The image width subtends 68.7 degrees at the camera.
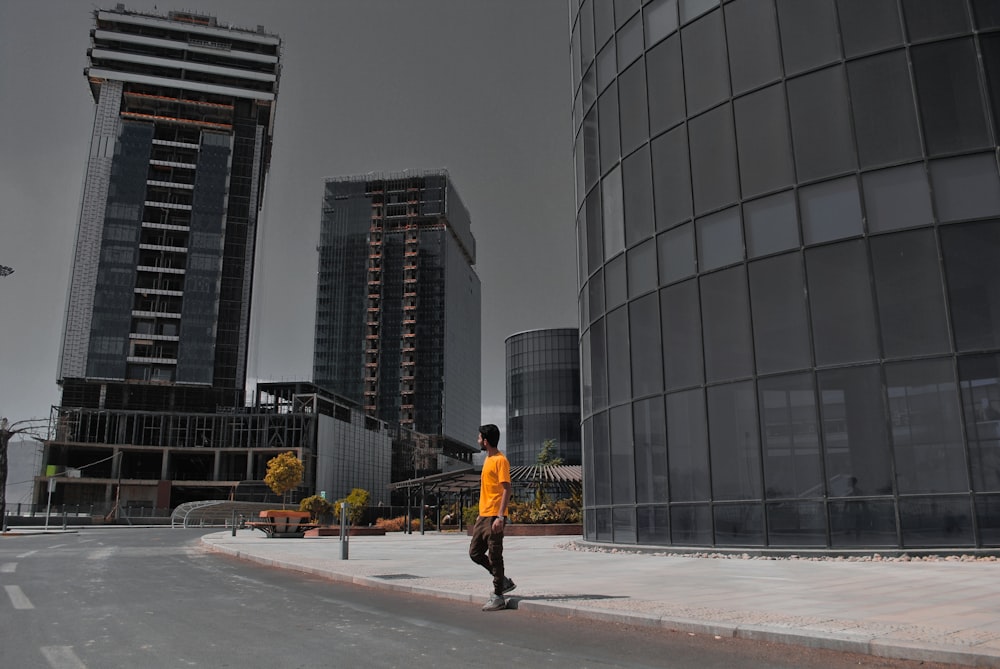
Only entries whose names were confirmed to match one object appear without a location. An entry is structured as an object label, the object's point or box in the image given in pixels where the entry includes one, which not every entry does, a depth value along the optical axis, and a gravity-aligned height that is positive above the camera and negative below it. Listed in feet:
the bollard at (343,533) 55.57 -2.64
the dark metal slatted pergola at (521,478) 116.51 +3.09
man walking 25.49 -0.89
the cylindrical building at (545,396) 346.74 +47.84
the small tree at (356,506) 134.08 -1.61
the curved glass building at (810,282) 44.70 +14.53
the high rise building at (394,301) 504.43 +136.69
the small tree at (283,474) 225.56 +7.38
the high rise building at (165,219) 323.98 +128.25
